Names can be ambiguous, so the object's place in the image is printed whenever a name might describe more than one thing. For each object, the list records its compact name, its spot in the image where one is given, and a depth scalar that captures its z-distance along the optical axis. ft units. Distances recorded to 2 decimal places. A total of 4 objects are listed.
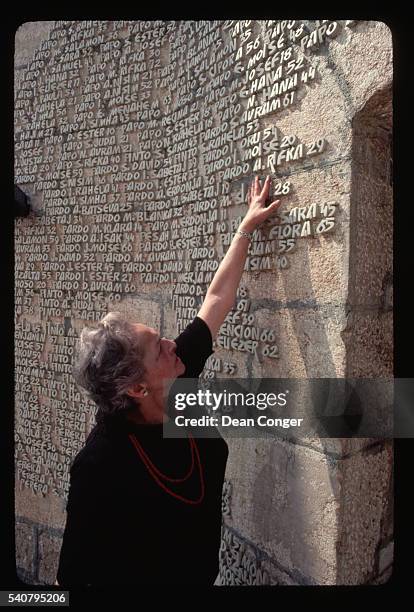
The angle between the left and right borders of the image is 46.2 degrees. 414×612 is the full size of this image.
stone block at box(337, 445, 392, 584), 4.24
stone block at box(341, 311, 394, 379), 4.12
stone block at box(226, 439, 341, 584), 4.29
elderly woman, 3.63
